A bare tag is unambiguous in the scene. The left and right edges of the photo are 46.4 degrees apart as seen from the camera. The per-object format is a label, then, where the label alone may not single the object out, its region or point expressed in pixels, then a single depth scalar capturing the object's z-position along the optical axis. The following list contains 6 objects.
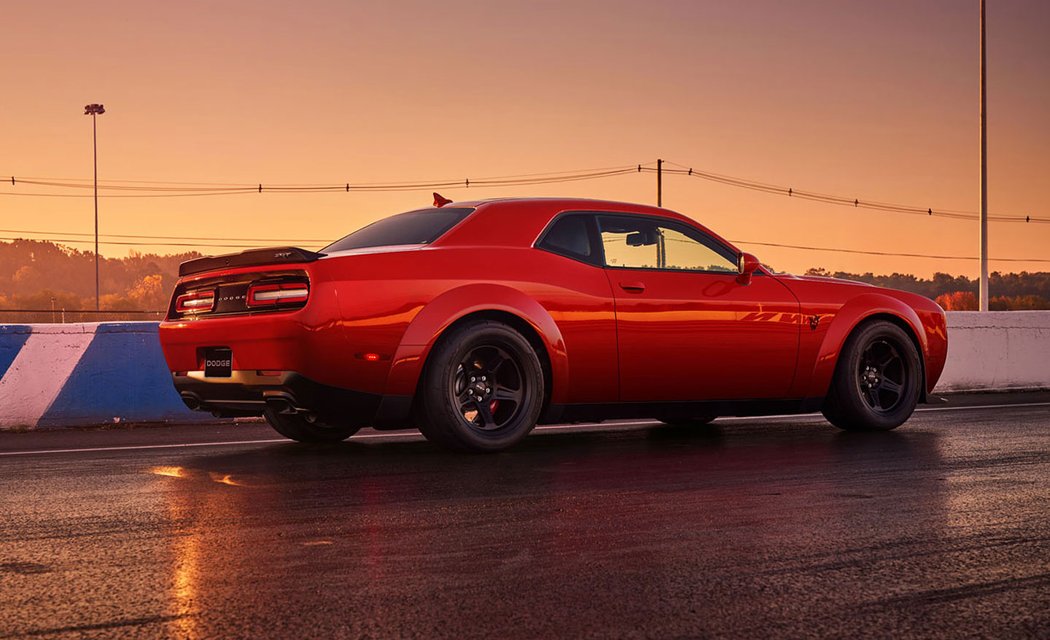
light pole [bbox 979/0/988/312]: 26.31
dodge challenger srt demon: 6.98
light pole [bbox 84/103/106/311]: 62.66
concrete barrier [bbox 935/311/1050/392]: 14.86
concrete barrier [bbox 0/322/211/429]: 10.35
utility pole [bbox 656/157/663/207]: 65.25
